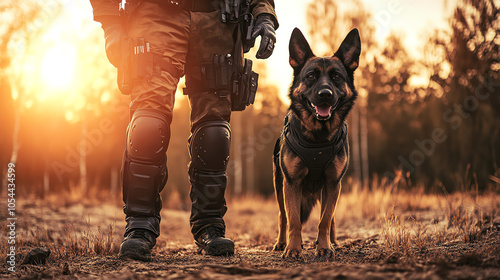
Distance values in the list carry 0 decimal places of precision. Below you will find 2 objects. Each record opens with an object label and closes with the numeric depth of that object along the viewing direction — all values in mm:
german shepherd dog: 2816
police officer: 2574
